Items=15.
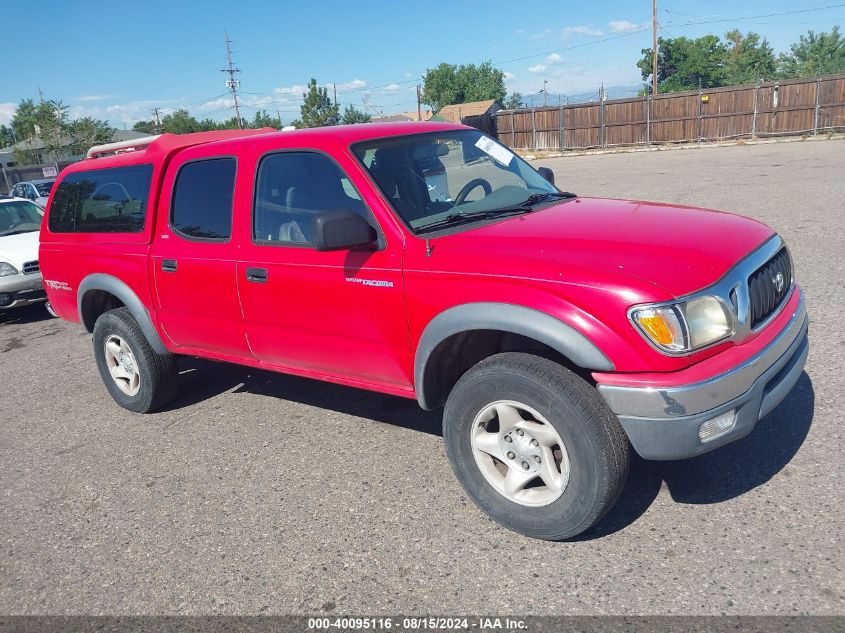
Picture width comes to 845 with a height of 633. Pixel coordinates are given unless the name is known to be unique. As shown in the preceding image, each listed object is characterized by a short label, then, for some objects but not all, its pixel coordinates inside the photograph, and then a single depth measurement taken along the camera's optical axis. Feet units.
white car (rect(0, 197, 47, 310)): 28.12
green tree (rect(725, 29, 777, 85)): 256.52
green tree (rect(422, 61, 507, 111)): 333.01
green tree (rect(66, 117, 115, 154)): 179.01
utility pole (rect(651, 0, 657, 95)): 139.17
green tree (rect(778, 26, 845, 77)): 285.84
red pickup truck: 8.87
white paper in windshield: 14.16
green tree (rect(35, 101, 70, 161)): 176.35
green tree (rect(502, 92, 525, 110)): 350.66
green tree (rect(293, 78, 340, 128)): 226.99
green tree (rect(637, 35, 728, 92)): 247.70
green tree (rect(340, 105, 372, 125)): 278.87
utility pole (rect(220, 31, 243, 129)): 219.82
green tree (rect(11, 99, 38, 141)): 241.80
